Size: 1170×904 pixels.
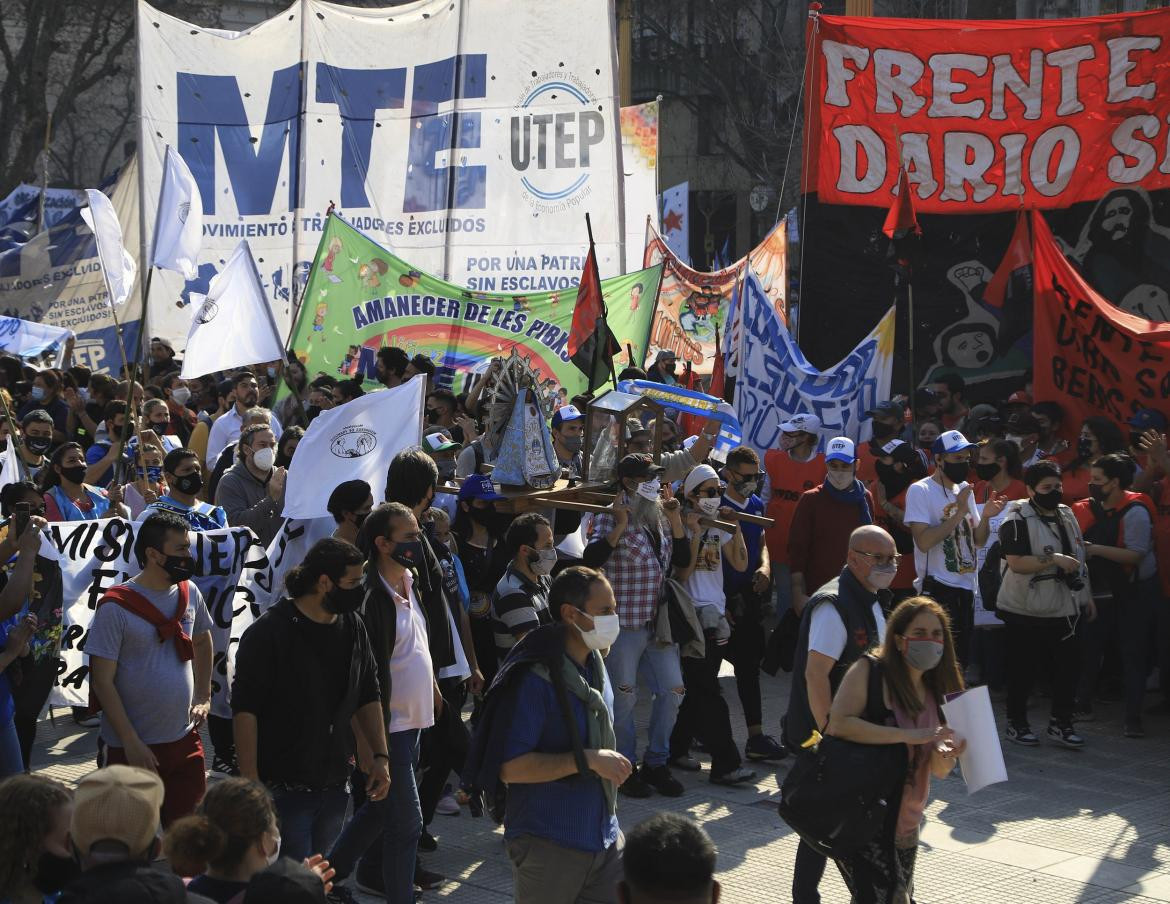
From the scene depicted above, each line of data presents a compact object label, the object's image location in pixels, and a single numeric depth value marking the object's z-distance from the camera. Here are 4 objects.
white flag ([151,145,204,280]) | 10.95
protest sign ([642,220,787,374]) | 17.05
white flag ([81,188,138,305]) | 13.54
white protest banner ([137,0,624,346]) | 15.97
